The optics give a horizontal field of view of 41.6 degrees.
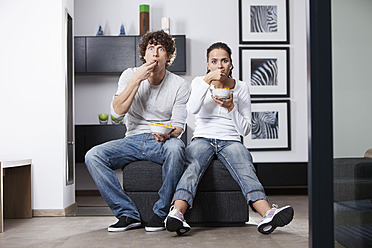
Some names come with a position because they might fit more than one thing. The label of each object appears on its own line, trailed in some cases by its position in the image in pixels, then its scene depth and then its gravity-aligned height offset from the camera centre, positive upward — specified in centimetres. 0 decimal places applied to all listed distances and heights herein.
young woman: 257 -6
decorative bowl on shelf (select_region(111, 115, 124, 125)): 475 +3
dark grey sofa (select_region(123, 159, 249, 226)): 281 -41
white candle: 486 +99
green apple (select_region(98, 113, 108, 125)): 481 +6
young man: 268 -5
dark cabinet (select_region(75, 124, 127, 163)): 462 -10
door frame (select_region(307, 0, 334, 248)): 140 -1
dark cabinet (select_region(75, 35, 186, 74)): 477 +67
